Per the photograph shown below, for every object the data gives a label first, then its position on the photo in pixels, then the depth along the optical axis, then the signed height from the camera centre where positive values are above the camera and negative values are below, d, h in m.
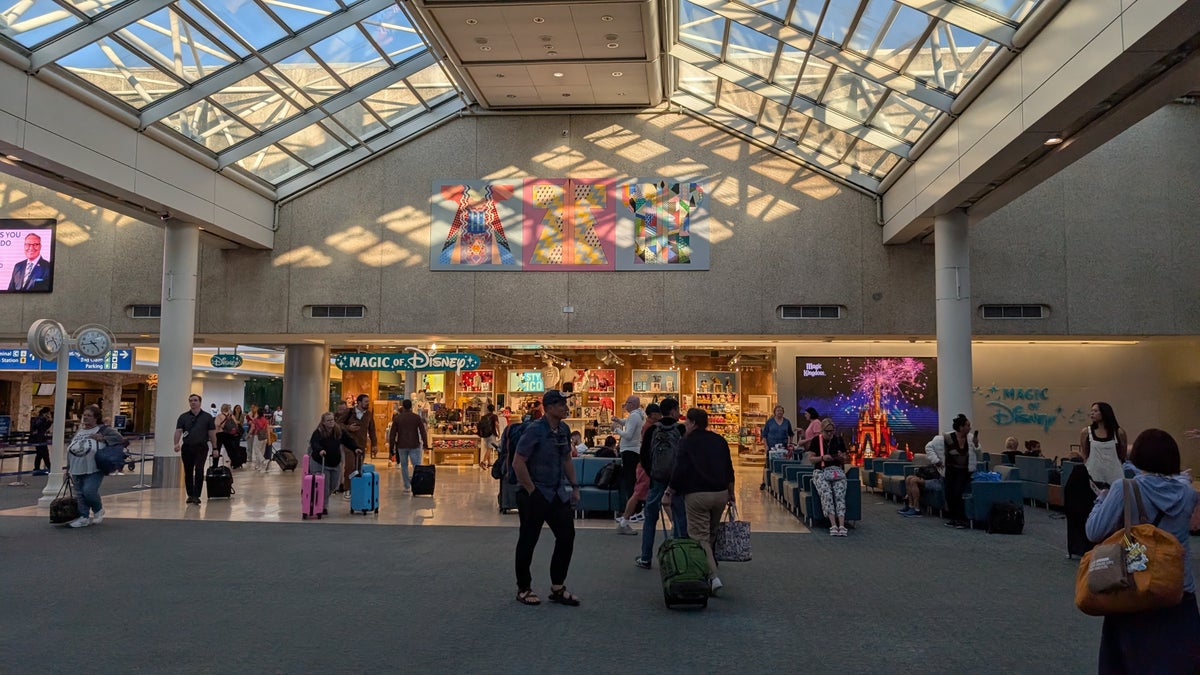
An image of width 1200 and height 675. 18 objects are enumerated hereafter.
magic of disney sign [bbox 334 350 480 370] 18.98 +1.03
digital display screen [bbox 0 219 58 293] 19.39 +3.42
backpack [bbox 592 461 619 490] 11.78 -0.90
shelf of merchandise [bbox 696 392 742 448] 22.09 -0.05
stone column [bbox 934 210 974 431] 14.99 +1.65
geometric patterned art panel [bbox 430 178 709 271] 18.50 +3.92
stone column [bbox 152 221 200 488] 16.22 +1.38
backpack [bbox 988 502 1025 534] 10.80 -1.32
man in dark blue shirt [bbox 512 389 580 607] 6.52 -0.65
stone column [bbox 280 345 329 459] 21.20 +0.35
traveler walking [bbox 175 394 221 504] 13.19 -0.53
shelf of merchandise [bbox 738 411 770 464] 21.72 -0.70
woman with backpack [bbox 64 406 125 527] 10.34 -0.62
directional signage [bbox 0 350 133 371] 18.72 +0.96
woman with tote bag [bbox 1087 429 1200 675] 3.57 -0.68
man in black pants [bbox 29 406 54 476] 18.20 -0.71
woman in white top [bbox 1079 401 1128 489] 7.96 -0.32
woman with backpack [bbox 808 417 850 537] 10.80 -0.93
